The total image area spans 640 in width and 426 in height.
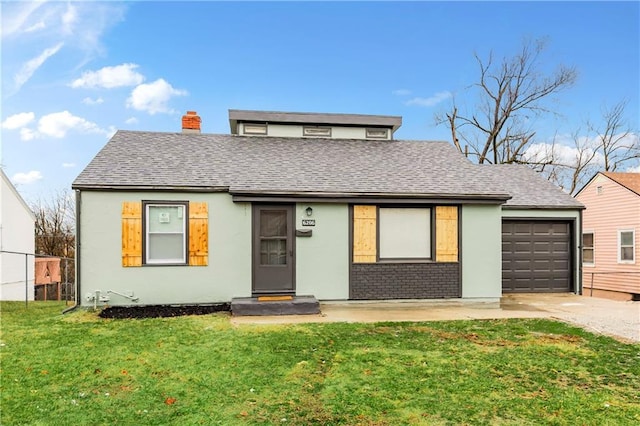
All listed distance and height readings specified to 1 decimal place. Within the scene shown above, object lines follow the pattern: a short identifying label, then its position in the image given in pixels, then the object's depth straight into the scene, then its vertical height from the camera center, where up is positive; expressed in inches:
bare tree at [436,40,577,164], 1019.3 +301.8
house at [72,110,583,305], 362.0 +2.2
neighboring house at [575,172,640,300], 610.9 -7.1
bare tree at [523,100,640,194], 1045.8 +197.7
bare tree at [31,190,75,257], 959.0 +9.7
